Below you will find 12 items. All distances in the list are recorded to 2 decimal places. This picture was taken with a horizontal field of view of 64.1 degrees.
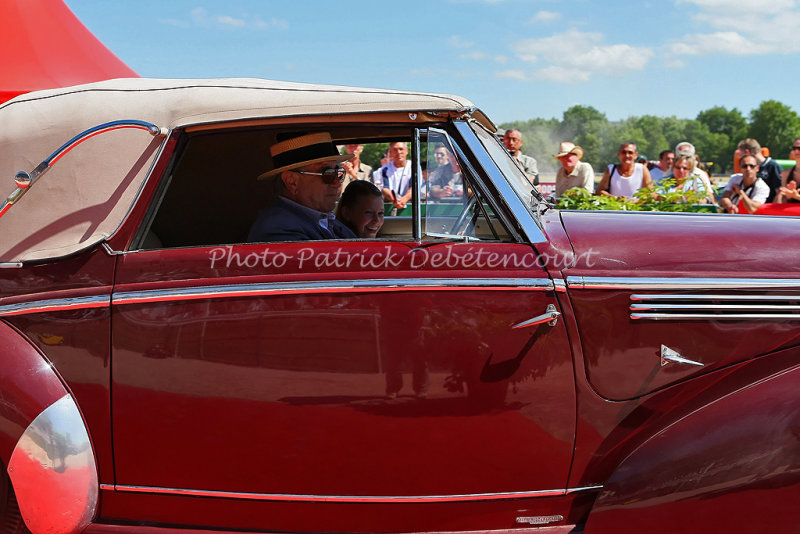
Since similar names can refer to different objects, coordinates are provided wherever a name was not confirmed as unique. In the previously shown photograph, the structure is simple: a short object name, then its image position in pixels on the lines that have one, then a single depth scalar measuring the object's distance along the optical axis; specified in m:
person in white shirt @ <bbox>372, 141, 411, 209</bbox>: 3.62
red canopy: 6.10
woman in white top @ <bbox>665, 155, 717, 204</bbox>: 6.57
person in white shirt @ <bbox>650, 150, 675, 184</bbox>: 8.66
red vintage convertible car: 2.00
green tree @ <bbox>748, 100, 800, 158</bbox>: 95.31
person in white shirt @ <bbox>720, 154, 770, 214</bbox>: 6.34
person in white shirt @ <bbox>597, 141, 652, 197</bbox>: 6.16
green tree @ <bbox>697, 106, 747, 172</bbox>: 103.25
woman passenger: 3.00
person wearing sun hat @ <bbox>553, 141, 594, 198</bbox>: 6.47
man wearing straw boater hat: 2.47
